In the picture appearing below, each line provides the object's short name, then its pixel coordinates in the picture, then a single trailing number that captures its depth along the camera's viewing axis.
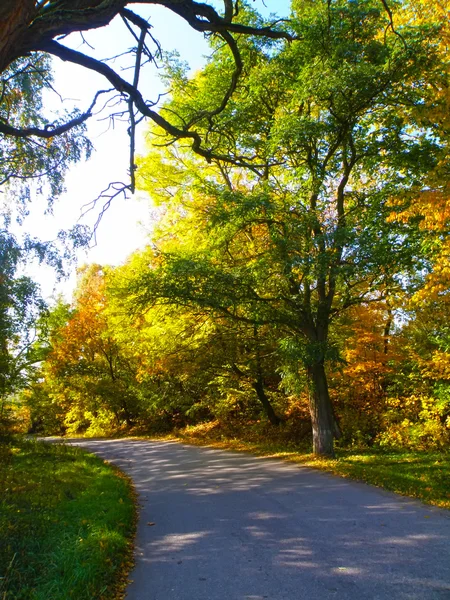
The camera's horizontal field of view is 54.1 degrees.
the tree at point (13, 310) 9.43
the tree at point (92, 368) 27.97
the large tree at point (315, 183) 10.05
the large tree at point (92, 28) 2.97
